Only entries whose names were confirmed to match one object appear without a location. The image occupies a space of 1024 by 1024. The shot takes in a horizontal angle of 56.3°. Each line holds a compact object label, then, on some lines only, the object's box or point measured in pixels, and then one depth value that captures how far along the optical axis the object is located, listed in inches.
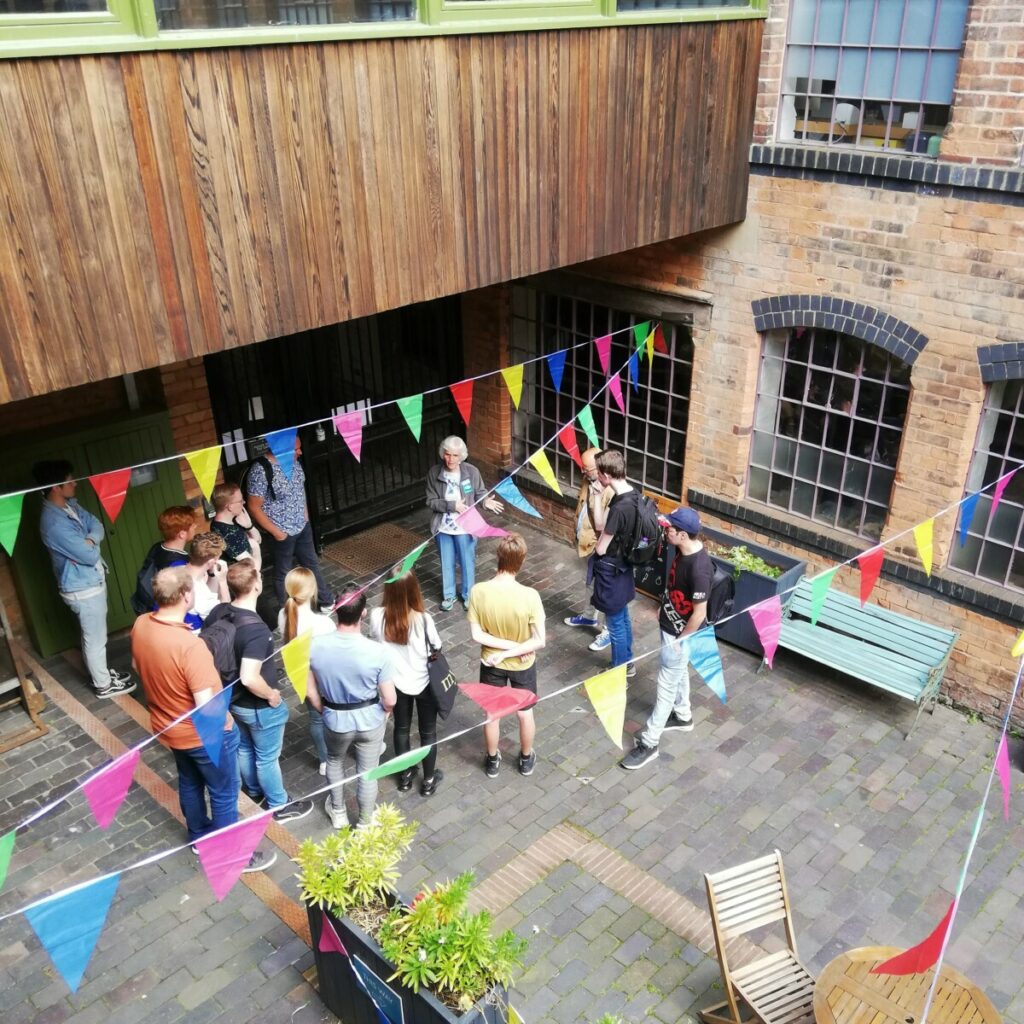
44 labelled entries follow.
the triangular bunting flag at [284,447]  272.9
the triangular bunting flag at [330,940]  185.8
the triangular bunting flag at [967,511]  292.5
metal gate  364.8
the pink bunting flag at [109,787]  195.0
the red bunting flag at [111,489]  242.8
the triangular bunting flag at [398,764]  212.8
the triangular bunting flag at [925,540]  287.9
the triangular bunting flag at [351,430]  269.6
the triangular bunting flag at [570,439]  366.7
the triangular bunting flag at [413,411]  282.2
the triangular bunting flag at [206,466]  243.1
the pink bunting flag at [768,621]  256.8
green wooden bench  293.6
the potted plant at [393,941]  169.2
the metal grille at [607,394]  365.7
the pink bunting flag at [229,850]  186.2
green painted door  304.7
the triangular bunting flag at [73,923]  160.6
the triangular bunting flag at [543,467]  325.6
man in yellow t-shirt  244.2
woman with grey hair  336.8
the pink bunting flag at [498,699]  246.8
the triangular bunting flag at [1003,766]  206.7
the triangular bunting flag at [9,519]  221.0
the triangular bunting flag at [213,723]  216.4
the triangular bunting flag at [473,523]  329.1
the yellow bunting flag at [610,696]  218.8
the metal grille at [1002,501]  279.3
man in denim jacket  278.2
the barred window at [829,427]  307.0
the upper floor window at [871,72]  272.5
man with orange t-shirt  213.0
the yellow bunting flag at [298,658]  221.0
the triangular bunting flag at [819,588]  254.4
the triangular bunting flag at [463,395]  303.4
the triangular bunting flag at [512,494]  323.0
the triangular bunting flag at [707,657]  248.1
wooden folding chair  194.1
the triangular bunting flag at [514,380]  336.7
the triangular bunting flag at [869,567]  271.6
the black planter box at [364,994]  168.9
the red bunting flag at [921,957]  157.5
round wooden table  177.3
